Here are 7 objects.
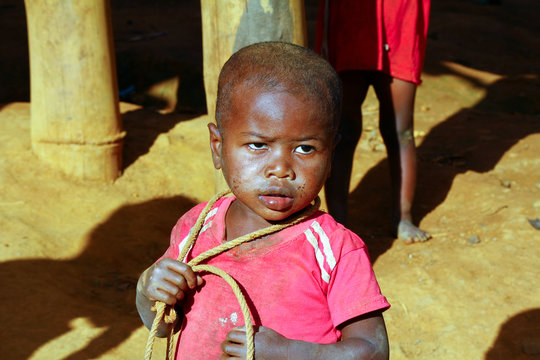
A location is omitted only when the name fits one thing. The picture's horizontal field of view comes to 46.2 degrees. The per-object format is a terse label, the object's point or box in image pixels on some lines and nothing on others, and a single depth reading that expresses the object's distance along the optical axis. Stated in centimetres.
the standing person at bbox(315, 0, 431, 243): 401
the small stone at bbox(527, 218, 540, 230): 415
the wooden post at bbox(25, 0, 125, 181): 462
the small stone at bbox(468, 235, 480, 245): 418
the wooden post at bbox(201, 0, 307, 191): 308
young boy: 164
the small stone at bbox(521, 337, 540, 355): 313
